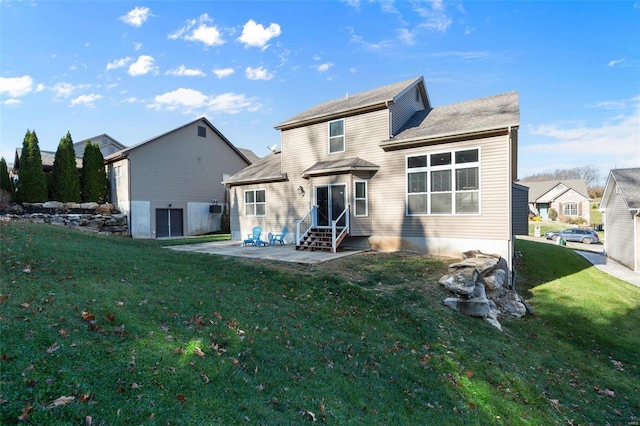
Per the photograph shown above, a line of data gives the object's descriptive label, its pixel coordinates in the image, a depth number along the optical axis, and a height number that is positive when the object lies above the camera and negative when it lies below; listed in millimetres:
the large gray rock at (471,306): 7520 -2465
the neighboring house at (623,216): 15547 -767
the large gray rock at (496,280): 8953 -2233
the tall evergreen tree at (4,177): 19453 +2104
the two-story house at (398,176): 10820 +1260
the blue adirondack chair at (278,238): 15398 -1545
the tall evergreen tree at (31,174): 19281 +2236
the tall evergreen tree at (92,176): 21594 +2318
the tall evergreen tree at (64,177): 20281 +2156
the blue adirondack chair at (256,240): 15164 -1608
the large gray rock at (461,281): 7730 -1991
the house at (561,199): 45906 +740
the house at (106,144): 30125 +6413
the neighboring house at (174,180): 20891 +2059
